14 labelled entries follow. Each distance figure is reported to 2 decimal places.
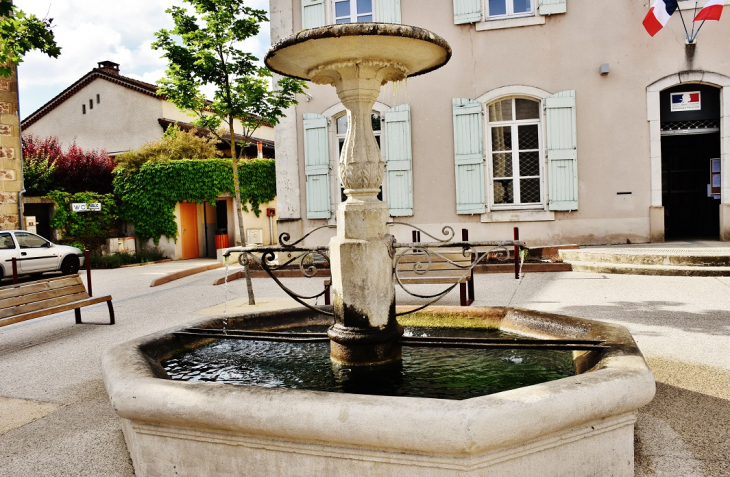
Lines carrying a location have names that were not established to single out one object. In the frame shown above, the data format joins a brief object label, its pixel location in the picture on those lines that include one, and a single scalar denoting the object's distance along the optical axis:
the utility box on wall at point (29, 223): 15.97
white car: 13.79
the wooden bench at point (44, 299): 5.89
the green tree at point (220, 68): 8.17
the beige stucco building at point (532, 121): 11.42
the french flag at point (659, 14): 10.55
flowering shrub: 18.23
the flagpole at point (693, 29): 11.03
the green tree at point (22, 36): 6.55
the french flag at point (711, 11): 10.24
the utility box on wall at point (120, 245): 17.44
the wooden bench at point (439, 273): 6.72
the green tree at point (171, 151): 18.58
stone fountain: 2.20
